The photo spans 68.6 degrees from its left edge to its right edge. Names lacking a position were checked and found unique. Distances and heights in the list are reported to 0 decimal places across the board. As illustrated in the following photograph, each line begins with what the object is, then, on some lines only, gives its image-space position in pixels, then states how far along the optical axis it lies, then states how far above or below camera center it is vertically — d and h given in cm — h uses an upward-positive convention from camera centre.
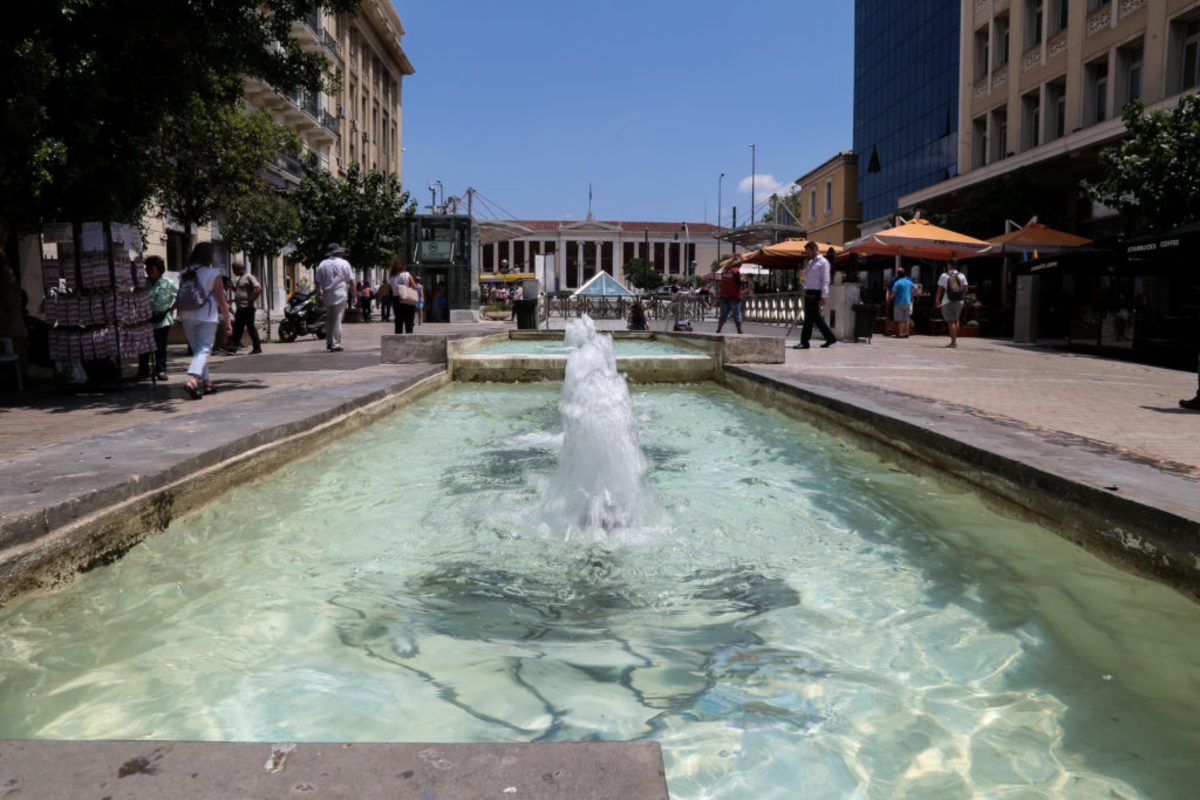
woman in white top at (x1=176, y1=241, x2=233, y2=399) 817 +10
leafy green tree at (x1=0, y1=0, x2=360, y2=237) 690 +206
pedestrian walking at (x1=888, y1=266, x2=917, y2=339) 1892 +35
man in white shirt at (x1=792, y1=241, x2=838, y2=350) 1459 +52
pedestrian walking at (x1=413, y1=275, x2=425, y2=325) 2545 +86
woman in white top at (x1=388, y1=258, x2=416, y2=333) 1616 +47
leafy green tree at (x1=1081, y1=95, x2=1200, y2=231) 1411 +244
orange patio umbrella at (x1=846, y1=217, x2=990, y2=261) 1880 +164
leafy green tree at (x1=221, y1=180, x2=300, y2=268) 1673 +200
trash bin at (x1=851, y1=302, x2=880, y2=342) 1728 -5
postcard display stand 806 +24
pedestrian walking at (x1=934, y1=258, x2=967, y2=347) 1586 +35
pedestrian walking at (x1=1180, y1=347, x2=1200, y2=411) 723 -74
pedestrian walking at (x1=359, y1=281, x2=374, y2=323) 3114 +76
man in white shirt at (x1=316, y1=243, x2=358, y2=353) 1369 +55
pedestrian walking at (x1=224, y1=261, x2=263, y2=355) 1518 +37
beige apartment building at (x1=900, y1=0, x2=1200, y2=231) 1966 +634
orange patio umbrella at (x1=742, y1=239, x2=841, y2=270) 2508 +183
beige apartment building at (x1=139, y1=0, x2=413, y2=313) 3156 +1074
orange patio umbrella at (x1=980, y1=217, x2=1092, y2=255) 1820 +158
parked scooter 1805 +10
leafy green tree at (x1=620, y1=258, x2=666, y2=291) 10700 +553
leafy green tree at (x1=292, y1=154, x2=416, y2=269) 2745 +339
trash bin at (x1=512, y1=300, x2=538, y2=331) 2208 +18
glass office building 3456 +972
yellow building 4784 +668
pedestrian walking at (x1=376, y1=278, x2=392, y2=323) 2962 +73
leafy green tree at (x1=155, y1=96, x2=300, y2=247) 1416 +276
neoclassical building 12862 +1087
